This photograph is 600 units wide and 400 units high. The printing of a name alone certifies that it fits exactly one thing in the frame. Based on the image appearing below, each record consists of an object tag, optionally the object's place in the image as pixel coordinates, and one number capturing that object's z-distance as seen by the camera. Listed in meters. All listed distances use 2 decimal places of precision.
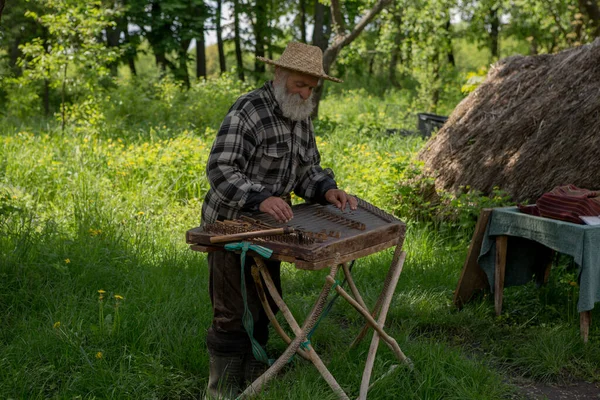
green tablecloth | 4.51
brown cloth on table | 4.74
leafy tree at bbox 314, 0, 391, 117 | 12.13
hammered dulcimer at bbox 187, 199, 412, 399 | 3.11
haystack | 6.41
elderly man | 3.53
